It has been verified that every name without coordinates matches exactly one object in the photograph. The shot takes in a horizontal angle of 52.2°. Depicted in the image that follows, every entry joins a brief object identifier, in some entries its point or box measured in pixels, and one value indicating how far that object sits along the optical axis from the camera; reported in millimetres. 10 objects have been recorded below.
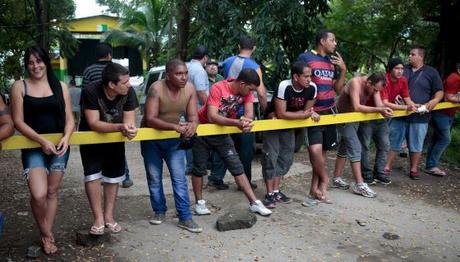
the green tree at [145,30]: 26656
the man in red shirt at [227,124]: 4984
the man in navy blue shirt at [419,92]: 7039
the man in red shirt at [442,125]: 7367
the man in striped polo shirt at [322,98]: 5699
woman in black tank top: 3848
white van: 11383
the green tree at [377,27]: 12570
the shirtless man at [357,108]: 6051
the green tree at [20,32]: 12812
